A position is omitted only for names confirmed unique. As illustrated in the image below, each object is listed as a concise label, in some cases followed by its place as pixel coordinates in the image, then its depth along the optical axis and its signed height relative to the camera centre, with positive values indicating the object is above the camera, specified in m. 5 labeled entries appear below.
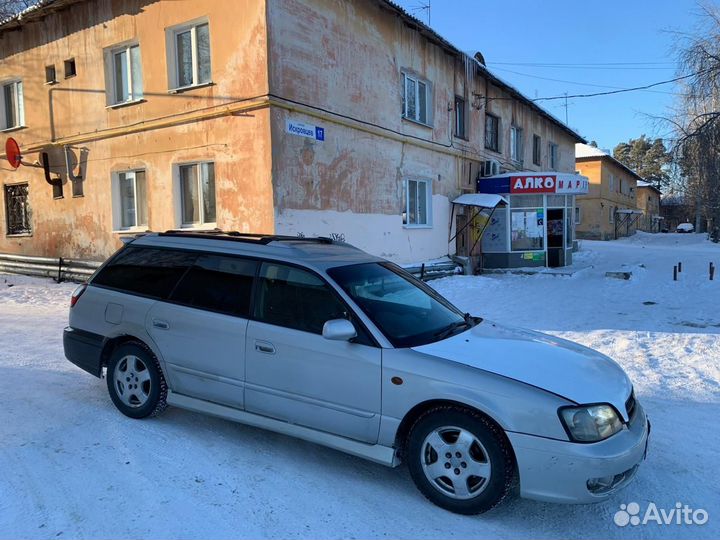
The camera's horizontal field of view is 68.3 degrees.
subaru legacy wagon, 3.09 -0.91
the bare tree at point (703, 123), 12.44 +2.59
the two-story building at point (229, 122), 10.43 +2.66
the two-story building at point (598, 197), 41.25 +2.70
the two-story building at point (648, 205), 62.94 +3.18
